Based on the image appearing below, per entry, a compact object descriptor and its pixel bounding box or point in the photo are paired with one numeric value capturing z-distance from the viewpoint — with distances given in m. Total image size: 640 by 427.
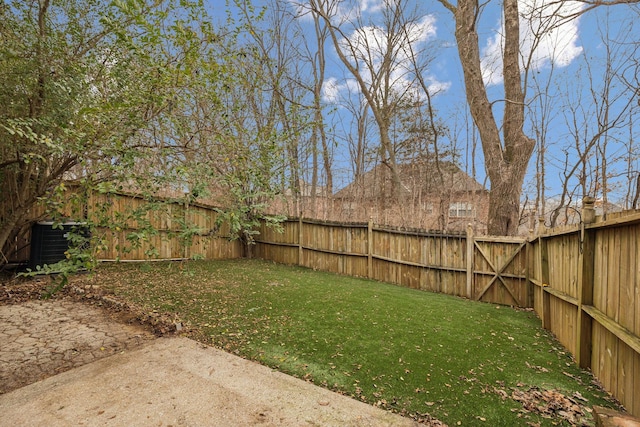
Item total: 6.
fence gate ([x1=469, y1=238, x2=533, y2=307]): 5.78
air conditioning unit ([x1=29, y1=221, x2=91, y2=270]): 5.18
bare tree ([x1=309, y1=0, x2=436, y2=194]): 10.45
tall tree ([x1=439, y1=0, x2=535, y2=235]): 7.02
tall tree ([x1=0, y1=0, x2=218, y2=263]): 2.94
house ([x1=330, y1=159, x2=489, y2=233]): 10.88
